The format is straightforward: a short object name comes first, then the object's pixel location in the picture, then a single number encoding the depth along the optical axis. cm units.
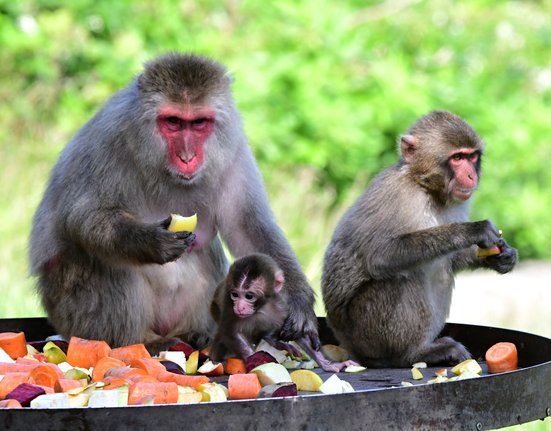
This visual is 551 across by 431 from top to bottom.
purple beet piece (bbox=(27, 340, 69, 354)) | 921
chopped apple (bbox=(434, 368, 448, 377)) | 807
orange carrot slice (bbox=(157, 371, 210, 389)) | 733
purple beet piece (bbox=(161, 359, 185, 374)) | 802
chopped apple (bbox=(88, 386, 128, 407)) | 664
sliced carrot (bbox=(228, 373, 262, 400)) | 717
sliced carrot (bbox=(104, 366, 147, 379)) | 744
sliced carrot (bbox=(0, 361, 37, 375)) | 756
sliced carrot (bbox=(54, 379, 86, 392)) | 718
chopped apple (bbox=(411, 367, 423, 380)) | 813
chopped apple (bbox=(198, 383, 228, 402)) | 706
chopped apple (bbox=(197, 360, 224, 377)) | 832
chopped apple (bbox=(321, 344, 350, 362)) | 930
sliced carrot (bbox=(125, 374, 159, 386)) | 704
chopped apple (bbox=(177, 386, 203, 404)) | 696
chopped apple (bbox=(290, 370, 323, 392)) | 757
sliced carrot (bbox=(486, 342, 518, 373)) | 802
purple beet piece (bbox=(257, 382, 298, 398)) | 689
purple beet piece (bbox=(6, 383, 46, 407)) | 674
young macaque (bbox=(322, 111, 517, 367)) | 872
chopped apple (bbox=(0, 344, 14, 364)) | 823
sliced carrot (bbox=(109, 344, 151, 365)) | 828
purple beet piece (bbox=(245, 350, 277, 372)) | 830
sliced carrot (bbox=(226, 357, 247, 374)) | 835
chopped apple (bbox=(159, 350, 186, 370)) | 848
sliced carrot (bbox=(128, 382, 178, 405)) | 664
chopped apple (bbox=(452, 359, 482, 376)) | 806
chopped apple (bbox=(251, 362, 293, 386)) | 755
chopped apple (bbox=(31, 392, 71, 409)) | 664
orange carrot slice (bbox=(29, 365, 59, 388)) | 729
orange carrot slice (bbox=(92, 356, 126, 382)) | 777
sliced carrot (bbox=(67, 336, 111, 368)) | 834
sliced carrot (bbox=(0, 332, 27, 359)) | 861
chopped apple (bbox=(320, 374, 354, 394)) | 735
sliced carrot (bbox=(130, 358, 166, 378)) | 756
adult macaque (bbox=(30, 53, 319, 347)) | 884
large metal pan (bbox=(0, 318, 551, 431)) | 579
